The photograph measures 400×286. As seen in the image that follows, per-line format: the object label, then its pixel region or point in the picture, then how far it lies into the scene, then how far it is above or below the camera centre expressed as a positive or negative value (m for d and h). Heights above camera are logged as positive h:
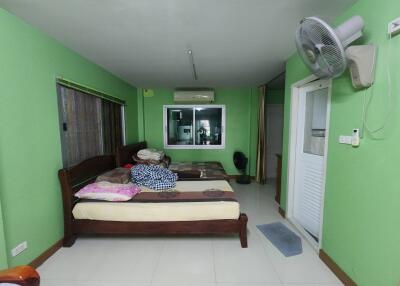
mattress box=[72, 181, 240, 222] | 2.19 -0.95
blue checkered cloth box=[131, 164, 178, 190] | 2.70 -0.73
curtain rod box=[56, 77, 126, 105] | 2.23 +0.51
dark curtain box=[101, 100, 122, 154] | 3.30 +0.01
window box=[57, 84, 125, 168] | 2.33 +0.02
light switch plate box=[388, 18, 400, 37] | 1.20 +0.62
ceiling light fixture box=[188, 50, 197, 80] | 2.53 +0.95
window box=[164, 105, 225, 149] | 5.00 -0.05
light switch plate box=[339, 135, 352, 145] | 1.64 -0.12
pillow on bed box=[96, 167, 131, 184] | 2.58 -0.69
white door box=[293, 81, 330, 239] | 2.24 -0.37
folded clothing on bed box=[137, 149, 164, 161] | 3.92 -0.58
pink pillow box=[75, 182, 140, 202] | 2.25 -0.78
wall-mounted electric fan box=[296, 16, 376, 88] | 1.30 +0.54
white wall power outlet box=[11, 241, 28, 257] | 1.68 -1.08
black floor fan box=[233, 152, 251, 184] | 4.71 -0.93
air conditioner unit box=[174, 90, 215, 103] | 4.54 +0.73
